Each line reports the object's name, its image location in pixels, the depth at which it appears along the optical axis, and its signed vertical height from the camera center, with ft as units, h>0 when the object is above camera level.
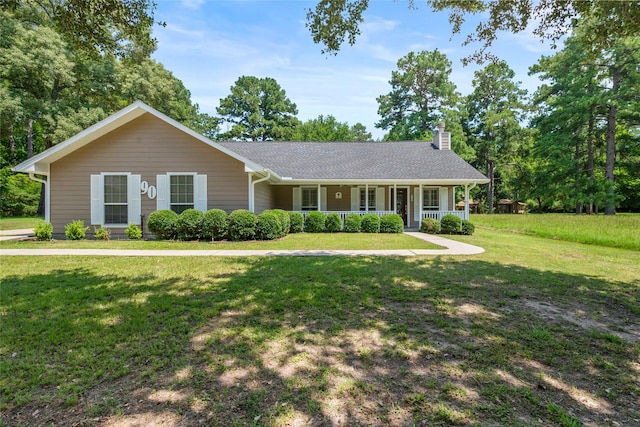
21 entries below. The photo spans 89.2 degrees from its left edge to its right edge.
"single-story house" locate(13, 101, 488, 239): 37.19 +4.40
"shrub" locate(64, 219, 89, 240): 35.40 -2.21
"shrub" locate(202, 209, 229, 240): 34.35 -1.40
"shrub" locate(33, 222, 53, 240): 34.45 -2.15
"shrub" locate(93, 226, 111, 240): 36.30 -2.62
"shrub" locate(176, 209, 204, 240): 34.37 -1.58
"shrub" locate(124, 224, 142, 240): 36.11 -2.42
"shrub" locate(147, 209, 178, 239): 34.53 -1.36
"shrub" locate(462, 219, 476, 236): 44.96 -2.69
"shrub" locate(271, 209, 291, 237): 38.99 -1.38
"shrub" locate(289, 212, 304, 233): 44.55 -1.72
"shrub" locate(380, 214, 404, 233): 45.42 -2.11
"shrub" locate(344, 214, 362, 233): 45.44 -1.95
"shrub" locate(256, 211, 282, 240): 35.22 -1.88
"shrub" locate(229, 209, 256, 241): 34.60 -1.63
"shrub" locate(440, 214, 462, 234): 45.03 -2.08
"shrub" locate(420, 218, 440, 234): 46.06 -2.45
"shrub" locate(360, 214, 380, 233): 45.27 -2.08
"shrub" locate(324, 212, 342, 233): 45.47 -1.86
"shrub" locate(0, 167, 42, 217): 80.38 +4.16
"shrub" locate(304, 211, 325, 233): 45.19 -1.75
